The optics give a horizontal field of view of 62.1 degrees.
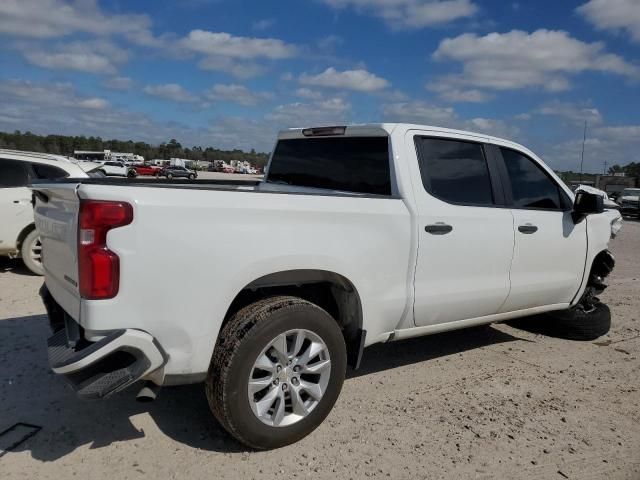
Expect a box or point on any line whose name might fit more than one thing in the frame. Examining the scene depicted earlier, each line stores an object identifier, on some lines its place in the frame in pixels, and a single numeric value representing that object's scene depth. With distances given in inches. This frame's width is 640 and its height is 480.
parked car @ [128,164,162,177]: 2442.4
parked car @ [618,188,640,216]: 1150.1
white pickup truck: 100.2
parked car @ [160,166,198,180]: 2281.0
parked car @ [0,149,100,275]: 281.3
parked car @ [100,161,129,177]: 1640.9
